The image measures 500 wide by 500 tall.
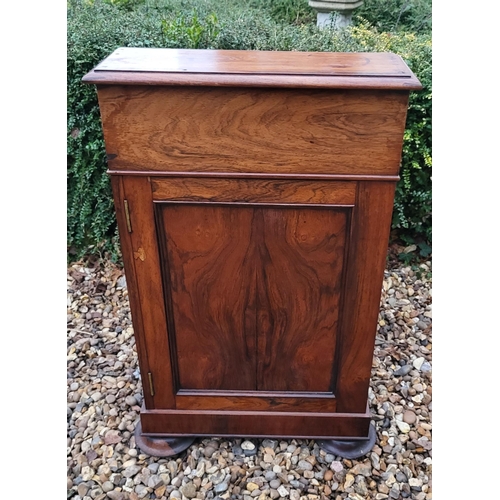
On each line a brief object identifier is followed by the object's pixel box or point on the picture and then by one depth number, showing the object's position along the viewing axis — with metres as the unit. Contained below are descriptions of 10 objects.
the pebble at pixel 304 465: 1.72
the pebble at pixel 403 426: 1.86
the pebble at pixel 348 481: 1.67
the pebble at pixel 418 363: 2.15
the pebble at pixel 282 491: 1.64
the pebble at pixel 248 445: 1.78
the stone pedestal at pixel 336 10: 3.31
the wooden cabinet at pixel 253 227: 1.21
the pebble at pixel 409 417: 1.90
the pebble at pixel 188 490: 1.64
